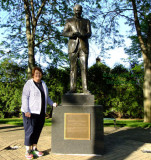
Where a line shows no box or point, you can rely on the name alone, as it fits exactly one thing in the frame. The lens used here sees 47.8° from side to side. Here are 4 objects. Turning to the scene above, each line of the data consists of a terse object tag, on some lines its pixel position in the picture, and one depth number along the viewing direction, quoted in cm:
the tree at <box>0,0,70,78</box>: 1095
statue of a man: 485
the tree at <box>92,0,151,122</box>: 1034
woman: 379
